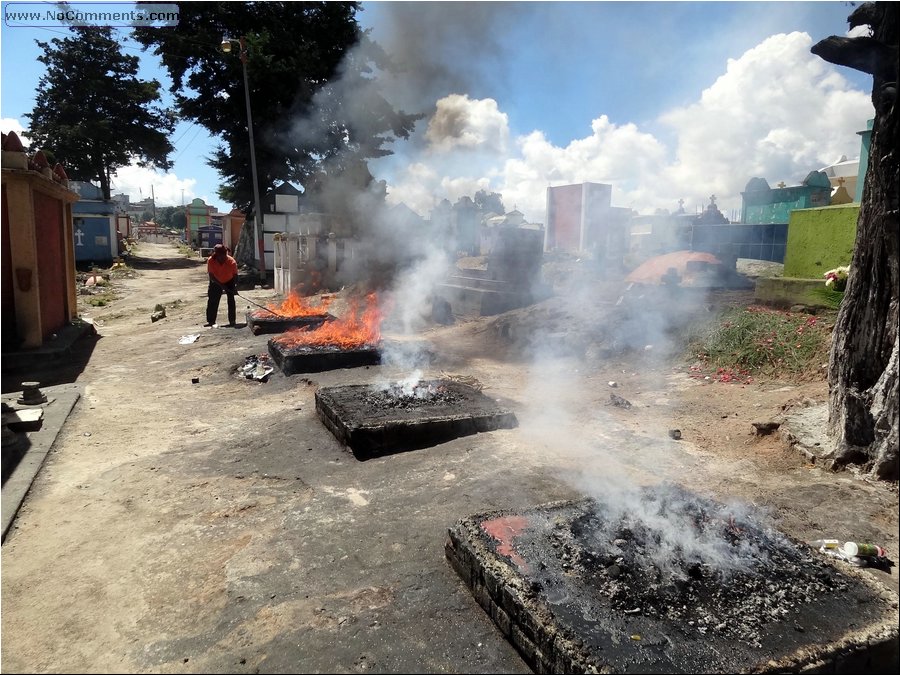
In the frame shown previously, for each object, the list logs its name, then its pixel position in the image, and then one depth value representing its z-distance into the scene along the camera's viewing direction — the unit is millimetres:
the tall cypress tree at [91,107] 27328
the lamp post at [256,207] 17622
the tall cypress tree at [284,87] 19562
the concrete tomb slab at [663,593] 2197
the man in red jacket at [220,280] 11133
